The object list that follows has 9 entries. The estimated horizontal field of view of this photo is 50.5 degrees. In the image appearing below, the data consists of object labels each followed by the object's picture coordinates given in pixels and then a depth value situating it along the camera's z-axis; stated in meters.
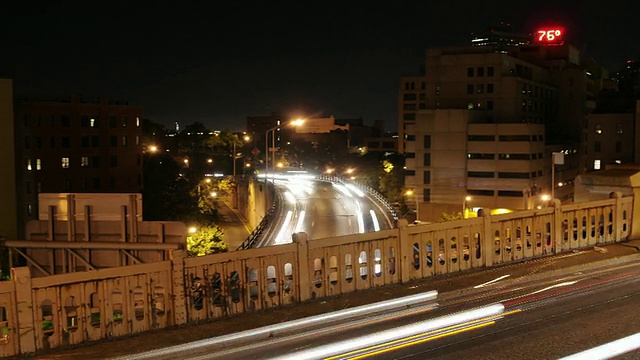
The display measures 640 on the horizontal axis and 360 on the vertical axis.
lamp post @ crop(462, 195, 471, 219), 76.93
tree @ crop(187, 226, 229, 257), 49.75
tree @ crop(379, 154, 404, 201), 96.40
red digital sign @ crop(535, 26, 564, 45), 113.06
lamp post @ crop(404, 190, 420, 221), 80.34
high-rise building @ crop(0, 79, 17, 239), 56.98
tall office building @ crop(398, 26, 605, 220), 77.44
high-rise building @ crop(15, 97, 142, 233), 62.12
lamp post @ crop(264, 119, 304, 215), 70.26
